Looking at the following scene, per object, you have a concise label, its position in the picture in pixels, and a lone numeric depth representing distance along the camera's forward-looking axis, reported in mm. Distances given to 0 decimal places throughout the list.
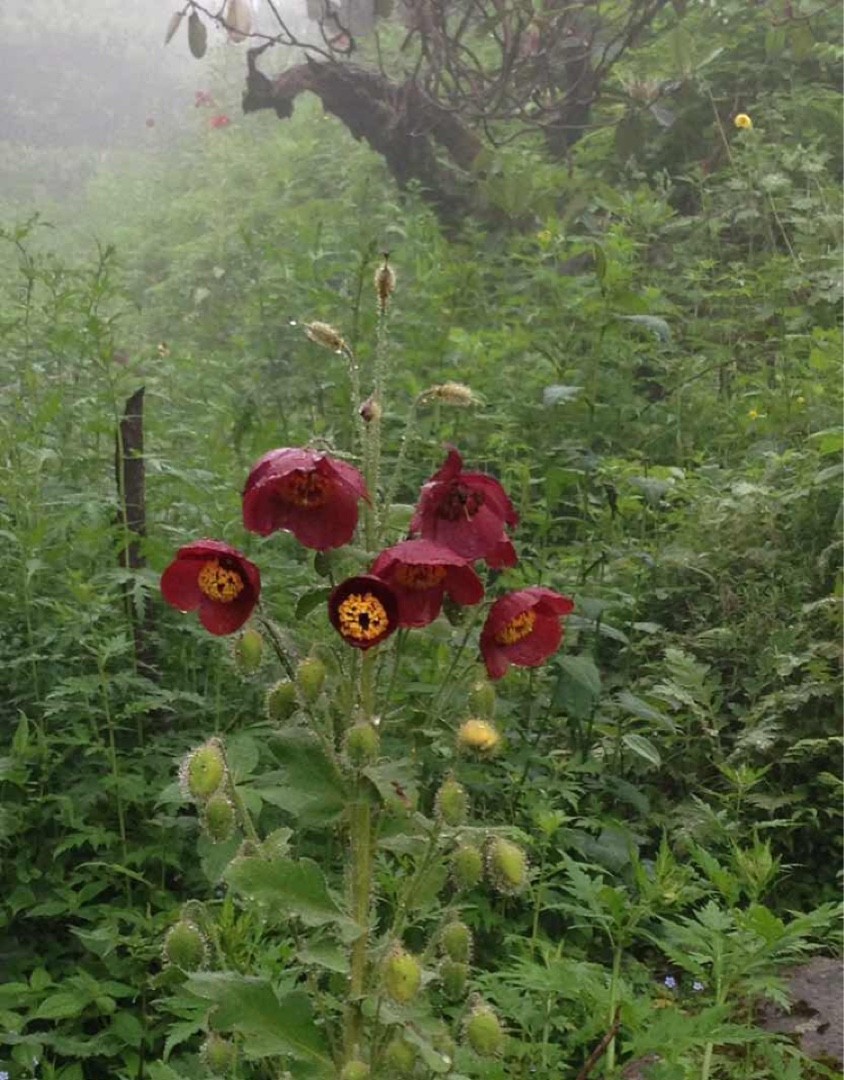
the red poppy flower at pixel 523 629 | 1409
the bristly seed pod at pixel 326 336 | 1479
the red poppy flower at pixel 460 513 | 1363
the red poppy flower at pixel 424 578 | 1286
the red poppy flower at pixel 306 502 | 1341
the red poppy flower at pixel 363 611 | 1278
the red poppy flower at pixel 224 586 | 1356
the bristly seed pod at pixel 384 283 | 1450
